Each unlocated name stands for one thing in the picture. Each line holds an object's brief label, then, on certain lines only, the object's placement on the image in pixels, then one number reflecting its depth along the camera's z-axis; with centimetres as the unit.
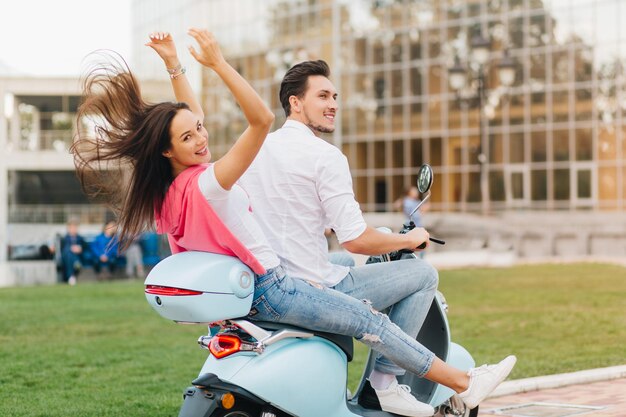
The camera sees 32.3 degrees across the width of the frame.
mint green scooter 418
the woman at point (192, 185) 415
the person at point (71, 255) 2514
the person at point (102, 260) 2692
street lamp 2662
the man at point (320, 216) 455
